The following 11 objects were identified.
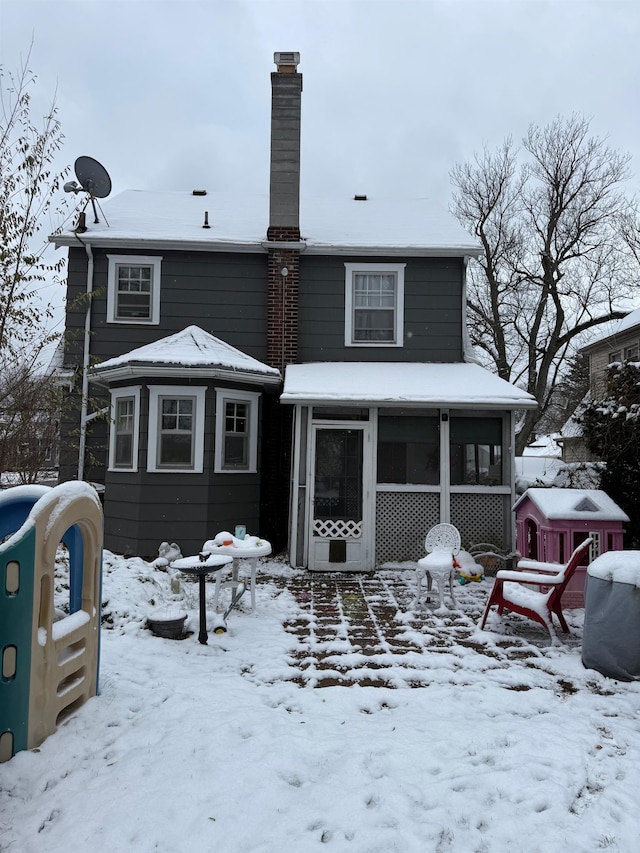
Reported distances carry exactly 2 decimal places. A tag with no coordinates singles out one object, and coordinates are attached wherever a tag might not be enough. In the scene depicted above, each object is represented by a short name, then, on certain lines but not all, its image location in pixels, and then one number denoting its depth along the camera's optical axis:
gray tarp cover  4.47
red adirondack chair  5.34
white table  5.96
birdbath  5.07
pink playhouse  6.82
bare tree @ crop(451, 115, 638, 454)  20.14
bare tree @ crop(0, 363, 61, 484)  5.95
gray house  8.79
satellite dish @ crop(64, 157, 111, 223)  10.51
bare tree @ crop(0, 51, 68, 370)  5.48
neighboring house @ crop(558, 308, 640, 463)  16.67
